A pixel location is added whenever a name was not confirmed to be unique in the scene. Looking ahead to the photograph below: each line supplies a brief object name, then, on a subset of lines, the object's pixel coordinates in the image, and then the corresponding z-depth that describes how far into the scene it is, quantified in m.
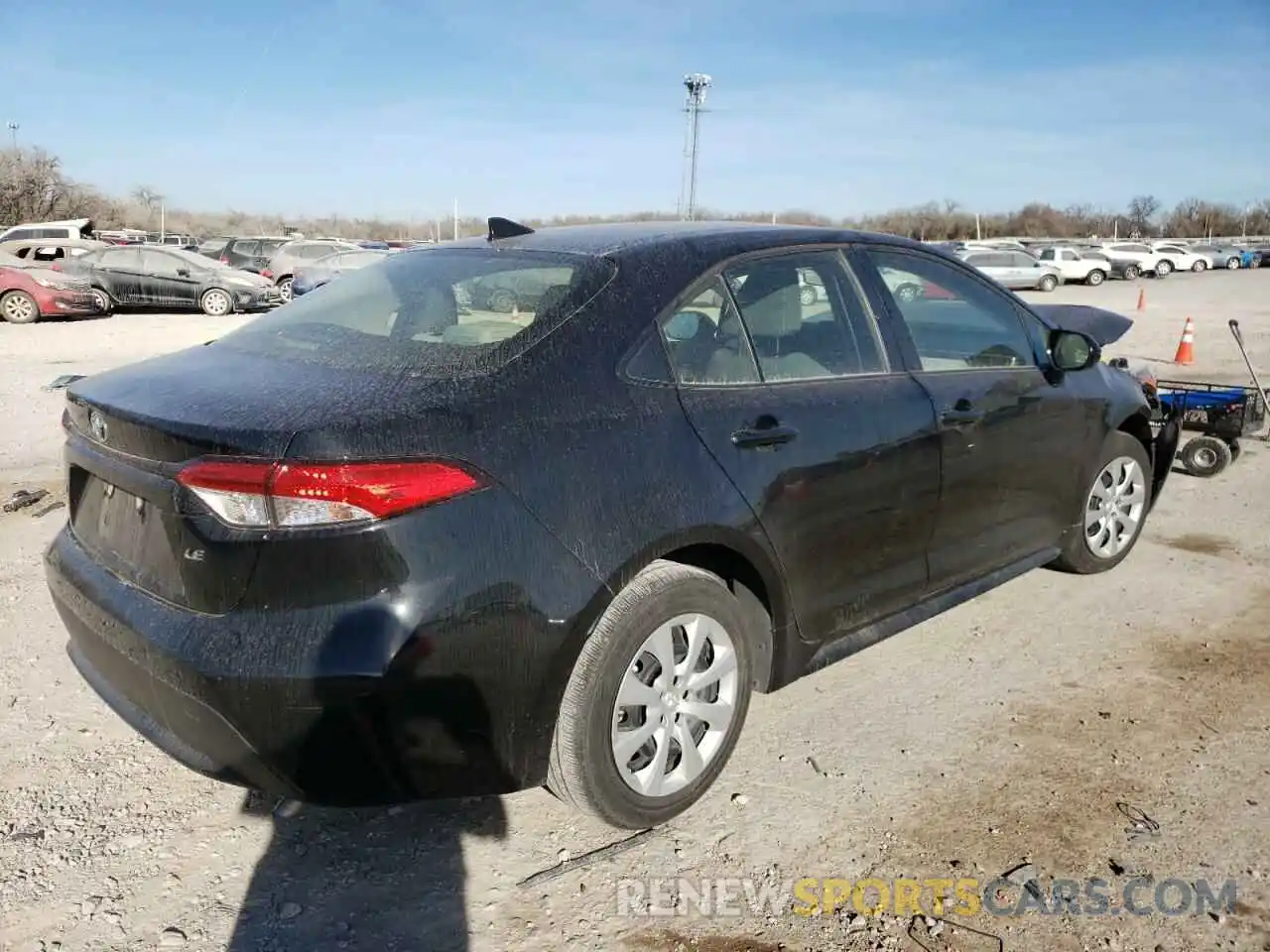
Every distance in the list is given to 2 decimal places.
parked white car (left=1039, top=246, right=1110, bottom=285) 39.91
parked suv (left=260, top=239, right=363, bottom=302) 24.95
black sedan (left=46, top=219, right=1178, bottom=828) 2.20
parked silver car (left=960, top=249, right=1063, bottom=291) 34.66
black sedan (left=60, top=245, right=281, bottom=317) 19.91
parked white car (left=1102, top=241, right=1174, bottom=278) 44.19
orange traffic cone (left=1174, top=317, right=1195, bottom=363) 13.34
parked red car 17.48
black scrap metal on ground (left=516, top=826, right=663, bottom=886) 2.59
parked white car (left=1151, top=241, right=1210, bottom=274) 48.00
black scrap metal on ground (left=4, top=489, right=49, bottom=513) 5.65
